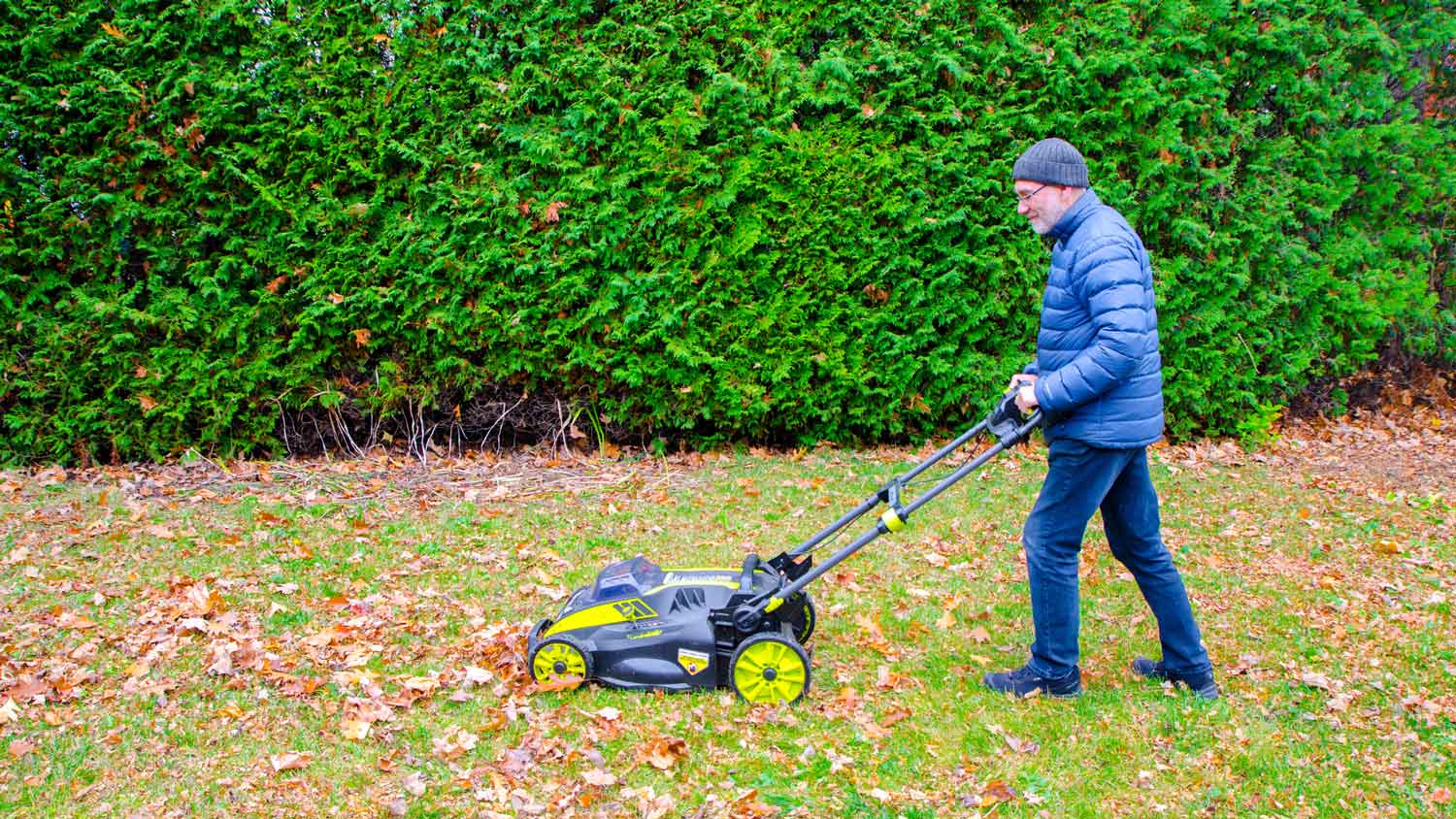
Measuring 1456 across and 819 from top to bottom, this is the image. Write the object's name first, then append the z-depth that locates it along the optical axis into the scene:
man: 3.91
